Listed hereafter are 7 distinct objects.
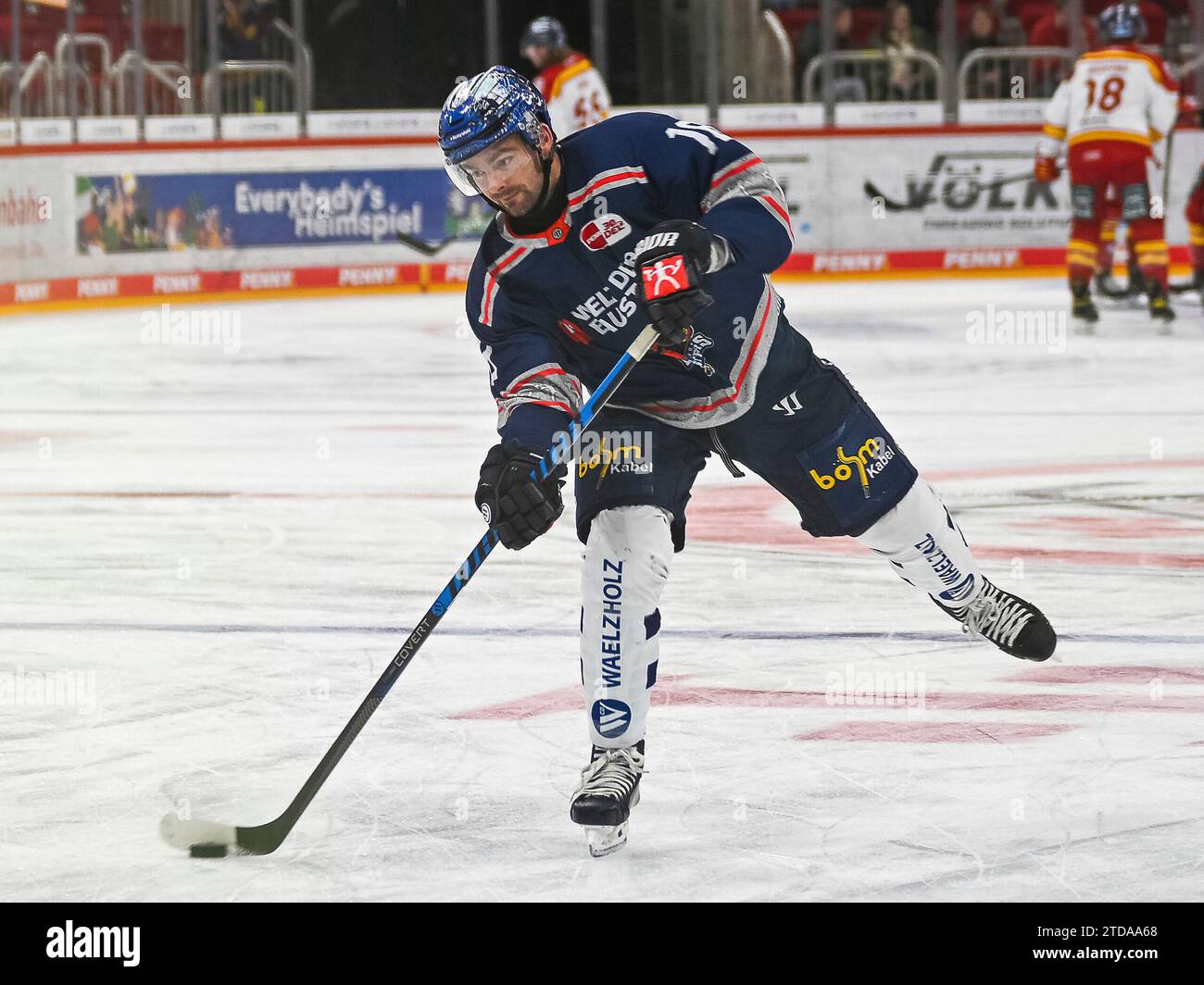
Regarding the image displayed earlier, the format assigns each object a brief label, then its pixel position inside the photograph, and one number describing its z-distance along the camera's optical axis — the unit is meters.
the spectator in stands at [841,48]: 14.36
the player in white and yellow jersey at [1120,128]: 11.21
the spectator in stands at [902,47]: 14.38
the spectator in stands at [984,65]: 14.44
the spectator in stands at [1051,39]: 14.49
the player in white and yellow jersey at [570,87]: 12.36
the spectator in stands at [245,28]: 13.73
